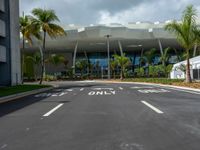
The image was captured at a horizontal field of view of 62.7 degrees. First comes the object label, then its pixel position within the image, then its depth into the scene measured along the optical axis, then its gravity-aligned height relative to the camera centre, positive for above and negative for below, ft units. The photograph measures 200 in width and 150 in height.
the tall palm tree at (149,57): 127.03 +13.69
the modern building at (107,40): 110.73 +25.42
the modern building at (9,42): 60.57 +13.38
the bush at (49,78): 114.71 -1.59
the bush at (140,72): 125.64 +1.79
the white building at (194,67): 76.87 +3.07
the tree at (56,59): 131.94 +13.46
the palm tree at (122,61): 106.32 +8.98
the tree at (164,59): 114.17 +10.72
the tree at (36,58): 130.67 +14.31
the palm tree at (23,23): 77.74 +25.28
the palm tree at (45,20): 73.14 +25.25
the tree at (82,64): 137.68 +9.45
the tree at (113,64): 118.29 +7.88
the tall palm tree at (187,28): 54.83 +15.41
